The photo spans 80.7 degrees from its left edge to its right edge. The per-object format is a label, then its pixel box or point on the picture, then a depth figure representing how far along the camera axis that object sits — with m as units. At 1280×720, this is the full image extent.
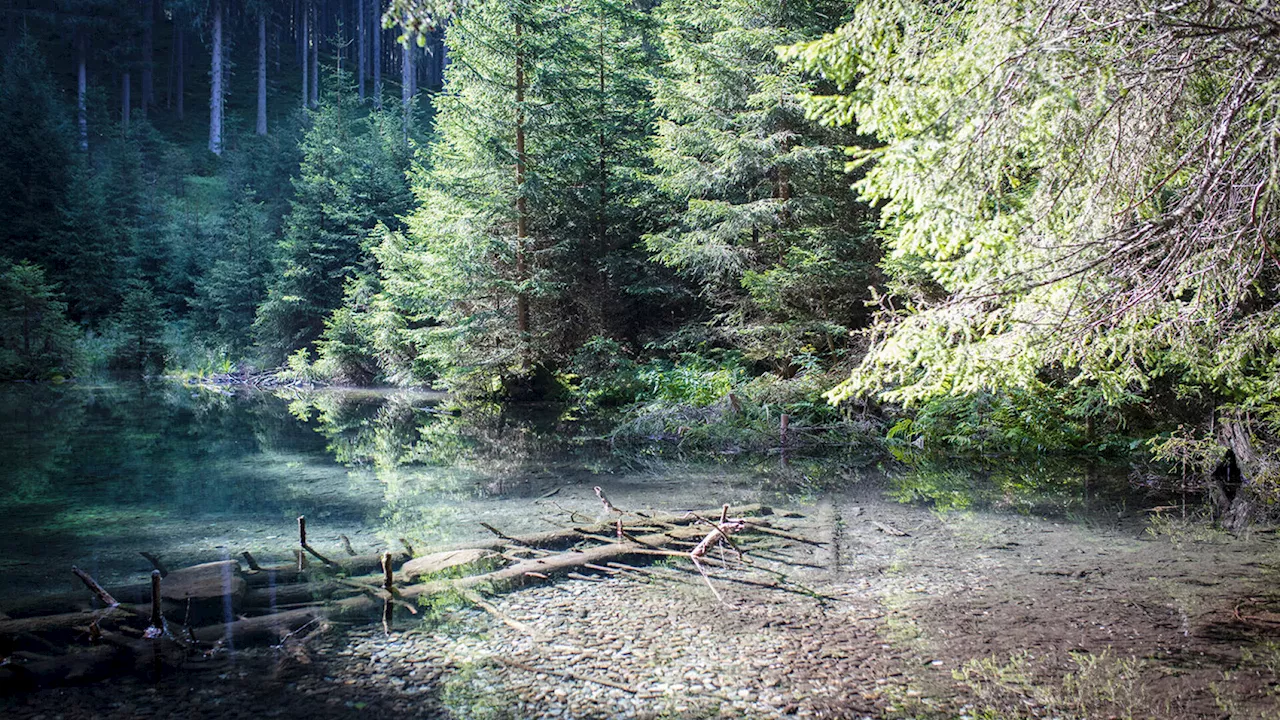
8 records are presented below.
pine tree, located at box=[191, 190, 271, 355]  33.34
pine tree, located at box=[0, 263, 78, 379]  24.17
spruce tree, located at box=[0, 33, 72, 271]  32.47
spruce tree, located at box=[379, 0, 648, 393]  18.95
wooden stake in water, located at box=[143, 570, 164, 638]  5.01
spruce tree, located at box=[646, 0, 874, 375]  15.60
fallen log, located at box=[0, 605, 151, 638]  5.11
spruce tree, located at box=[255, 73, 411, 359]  29.25
